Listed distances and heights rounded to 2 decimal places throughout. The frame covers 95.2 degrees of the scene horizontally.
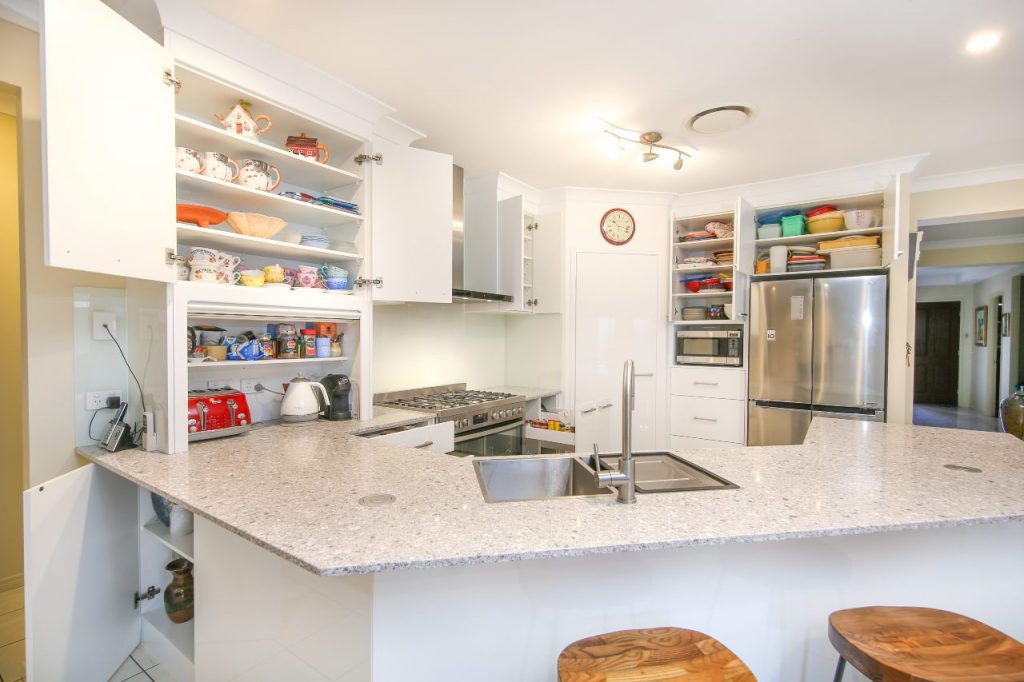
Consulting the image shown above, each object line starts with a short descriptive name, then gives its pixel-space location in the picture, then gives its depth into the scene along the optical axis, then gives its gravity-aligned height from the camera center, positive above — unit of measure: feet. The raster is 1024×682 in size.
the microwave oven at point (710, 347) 11.46 -0.35
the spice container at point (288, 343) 6.80 -0.20
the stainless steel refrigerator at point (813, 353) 9.96 -0.44
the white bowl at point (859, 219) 10.28 +2.53
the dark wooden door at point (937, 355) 27.66 -1.20
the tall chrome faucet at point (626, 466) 3.76 -1.10
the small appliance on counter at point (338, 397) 7.04 -1.02
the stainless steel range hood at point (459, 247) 9.00 +1.63
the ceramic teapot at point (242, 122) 5.65 +2.52
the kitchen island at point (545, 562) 3.20 -1.83
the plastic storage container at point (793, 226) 10.90 +2.52
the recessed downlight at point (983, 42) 5.47 +3.51
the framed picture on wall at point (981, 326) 23.38 +0.45
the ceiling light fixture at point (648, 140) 8.31 +3.48
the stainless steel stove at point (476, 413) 8.46 -1.60
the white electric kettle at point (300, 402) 6.64 -1.04
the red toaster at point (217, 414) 5.58 -1.06
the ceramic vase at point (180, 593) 5.46 -3.10
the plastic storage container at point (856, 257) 10.12 +1.68
